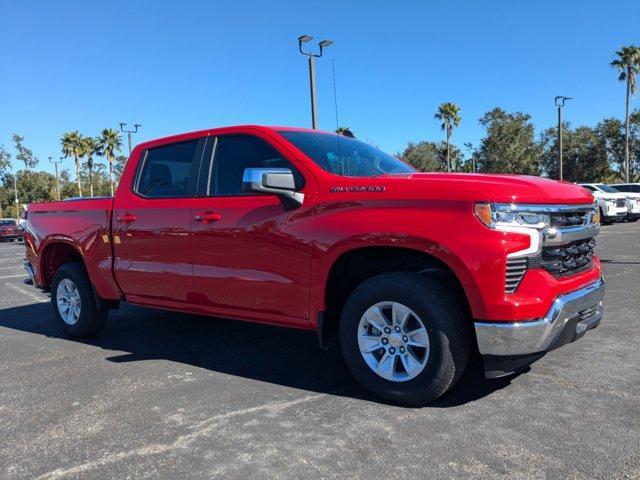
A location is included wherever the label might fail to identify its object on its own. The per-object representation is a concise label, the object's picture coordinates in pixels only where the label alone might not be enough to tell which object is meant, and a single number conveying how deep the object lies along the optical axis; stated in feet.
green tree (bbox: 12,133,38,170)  224.12
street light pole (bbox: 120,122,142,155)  86.49
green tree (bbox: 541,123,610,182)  159.94
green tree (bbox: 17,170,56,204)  231.30
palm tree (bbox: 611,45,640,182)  131.34
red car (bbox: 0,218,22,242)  109.60
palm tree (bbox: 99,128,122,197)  195.00
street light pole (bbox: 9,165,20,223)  194.49
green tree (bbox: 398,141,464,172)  181.78
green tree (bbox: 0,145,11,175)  218.96
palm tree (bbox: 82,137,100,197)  193.26
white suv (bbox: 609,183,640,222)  73.02
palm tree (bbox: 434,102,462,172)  162.81
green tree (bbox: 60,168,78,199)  245.86
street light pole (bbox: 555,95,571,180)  91.97
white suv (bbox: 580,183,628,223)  67.82
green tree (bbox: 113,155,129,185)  203.00
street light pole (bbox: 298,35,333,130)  48.75
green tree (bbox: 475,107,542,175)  148.05
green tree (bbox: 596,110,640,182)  153.38
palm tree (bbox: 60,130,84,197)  189.88
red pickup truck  10.61
